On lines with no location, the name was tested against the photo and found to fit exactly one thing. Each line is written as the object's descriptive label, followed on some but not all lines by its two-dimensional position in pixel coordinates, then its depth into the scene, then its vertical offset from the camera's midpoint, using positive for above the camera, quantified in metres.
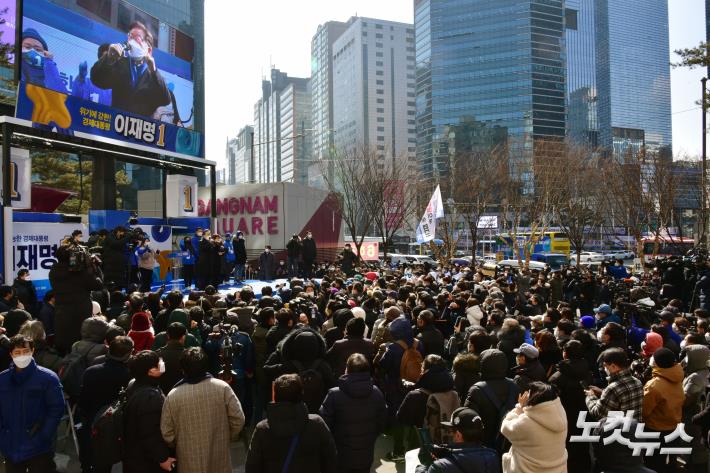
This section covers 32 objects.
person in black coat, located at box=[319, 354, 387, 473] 4.27 -1.41
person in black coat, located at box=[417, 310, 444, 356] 6.54 -1.19
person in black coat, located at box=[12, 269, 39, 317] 8.93 -0.84
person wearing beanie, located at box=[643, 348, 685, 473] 4.94 -1.48
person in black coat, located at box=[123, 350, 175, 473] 4.02 -1.48
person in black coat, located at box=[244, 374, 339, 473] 3.47 -1.29
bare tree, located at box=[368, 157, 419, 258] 29.16 +2.79
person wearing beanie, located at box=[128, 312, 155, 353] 6.02 -1.04
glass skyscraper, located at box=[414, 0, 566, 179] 106.38 +35.50
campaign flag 17.88 +0.79
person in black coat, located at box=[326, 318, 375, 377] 5.69 -1.16
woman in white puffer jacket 3.56 -1.31
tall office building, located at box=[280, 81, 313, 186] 169.62 +35.74
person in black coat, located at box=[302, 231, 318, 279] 18.55 -0.46
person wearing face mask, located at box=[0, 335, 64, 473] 4.13 -1.29
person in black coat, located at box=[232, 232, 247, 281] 16.81 -0.27
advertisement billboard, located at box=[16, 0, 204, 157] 13.16 +4.76
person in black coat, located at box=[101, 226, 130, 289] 10.30 -0.27
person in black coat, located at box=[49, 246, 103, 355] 6.70 -0.72
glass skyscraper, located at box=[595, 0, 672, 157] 167.12 +57.78
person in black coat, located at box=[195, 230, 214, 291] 13.94 -0.54
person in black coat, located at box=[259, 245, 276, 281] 18.50 -0.81
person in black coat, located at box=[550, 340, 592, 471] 4.88 -1.40
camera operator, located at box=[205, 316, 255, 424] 5.97 -1.28
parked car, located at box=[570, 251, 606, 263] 49.09 -1.73
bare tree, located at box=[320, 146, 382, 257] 29.14 +3.09
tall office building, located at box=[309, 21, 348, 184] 175.00 +56.94
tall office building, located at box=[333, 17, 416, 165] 155.25 +47.03
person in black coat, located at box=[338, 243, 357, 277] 18.80 -0.73
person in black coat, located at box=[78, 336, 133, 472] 4.48 -1.17
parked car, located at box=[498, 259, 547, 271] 32.17 -1.51
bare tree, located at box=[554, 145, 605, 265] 28.42 +2.74
